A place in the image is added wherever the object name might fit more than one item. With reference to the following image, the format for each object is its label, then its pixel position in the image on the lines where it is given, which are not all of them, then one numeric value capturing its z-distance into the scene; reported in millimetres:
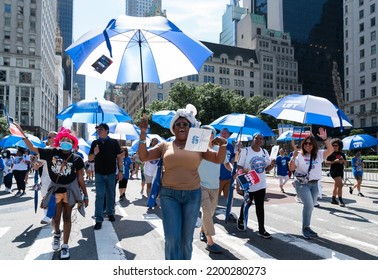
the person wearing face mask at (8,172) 14133
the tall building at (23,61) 70375
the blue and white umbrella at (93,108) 8242
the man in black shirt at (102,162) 6801
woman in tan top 3666
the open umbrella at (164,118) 10680
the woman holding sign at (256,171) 6250
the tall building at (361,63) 62625
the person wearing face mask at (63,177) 4965
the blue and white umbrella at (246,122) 7543
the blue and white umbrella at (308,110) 6469
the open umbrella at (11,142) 12188
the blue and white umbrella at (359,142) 13962
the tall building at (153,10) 145188
